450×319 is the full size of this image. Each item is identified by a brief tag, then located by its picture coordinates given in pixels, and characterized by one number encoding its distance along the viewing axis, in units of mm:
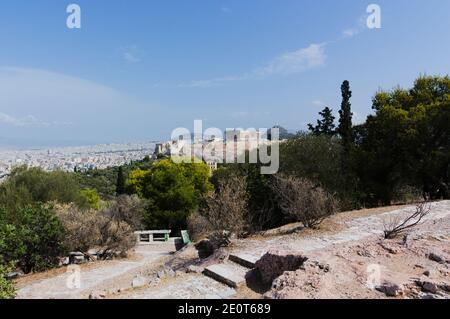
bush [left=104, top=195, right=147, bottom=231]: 19828
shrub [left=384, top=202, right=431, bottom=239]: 8617
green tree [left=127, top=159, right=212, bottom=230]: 23984
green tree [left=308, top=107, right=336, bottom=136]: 24195
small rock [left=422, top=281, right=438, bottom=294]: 5414
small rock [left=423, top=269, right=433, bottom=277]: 6113
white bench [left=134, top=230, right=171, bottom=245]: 18734
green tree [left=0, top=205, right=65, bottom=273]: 11031
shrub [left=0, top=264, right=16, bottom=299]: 6004
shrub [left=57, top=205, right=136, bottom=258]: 12125
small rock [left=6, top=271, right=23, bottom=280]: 11334
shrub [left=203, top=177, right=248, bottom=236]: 9852
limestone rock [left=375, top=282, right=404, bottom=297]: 5414
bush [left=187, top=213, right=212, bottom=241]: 15117
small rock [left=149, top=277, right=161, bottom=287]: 7245
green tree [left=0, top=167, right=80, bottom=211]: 18062
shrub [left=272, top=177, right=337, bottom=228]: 10625
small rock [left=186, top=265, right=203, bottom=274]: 7840
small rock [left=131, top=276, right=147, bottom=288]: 7205
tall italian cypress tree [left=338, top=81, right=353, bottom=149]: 21828
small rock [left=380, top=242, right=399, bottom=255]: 7424
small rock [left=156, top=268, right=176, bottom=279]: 7918
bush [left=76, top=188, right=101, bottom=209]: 30858
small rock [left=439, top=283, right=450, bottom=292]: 5451
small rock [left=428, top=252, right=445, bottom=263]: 6845
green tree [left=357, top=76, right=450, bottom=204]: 15500
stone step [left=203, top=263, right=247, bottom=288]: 6824
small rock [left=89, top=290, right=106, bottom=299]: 6317
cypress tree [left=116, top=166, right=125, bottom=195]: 37125
